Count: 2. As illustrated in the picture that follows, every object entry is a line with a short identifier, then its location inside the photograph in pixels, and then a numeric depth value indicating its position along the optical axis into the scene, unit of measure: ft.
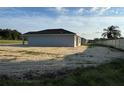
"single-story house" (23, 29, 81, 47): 45.87
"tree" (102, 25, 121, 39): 92.63
